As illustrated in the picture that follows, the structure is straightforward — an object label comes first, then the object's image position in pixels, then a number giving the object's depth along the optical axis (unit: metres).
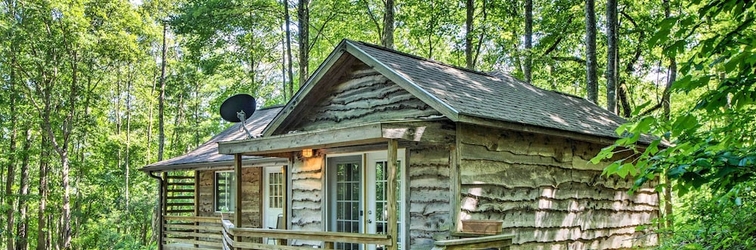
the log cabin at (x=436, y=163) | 7.10
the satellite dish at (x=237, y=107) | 10.51
